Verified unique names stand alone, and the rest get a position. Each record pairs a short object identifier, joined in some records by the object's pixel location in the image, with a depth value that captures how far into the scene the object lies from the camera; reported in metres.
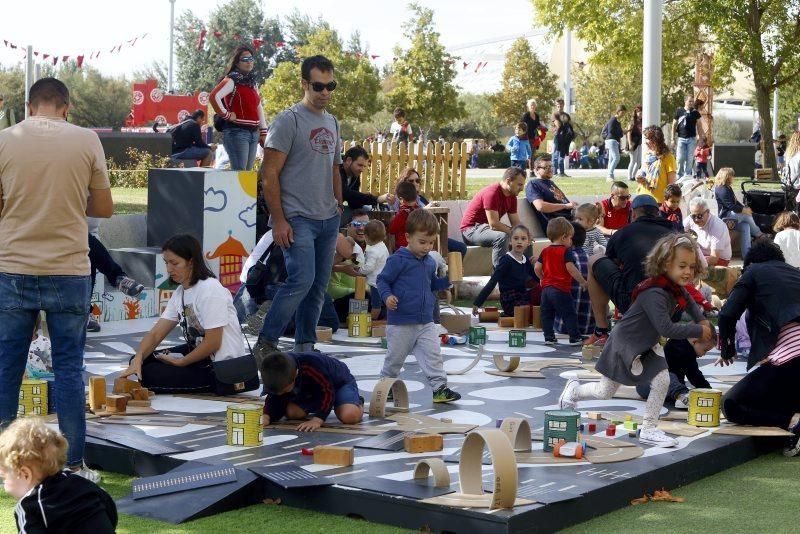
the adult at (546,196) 15.92
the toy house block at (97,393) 7.83
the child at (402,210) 13.37
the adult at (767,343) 7.61
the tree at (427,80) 51.50
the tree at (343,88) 57.00
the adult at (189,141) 20.28
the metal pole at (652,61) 18.00
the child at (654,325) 7.46
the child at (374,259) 12.48
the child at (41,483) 4.29
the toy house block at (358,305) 12.07
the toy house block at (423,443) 6.86
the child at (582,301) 11.70
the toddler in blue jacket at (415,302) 8.44
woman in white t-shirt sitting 8.34
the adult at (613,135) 28.86
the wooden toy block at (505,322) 12.55
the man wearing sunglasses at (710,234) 14.55
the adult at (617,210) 15.04
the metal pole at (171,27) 56.31
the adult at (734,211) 17.77
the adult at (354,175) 14.20
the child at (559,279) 11.53
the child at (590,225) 13.07
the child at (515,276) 12.75
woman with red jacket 13.67
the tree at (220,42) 79.50
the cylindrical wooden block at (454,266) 14.66
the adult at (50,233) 6.04
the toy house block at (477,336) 11.23
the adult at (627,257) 9.51
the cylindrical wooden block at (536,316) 12.53
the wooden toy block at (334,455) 6.49
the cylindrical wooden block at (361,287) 12.30
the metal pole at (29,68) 27.74
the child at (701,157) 29.65
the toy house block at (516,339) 11.22
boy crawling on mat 7.43
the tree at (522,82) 64.44
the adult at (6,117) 15.37
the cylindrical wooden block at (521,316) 12.45
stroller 18.98
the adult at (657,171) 16.05
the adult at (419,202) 14.37
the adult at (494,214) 14.30
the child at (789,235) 13.52
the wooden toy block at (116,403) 7.80
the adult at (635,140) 26.11
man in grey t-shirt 9.09
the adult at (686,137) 25.53
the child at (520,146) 26.00
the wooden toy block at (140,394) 8.25
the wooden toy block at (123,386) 8.26
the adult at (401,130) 25.55
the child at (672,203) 14.22
